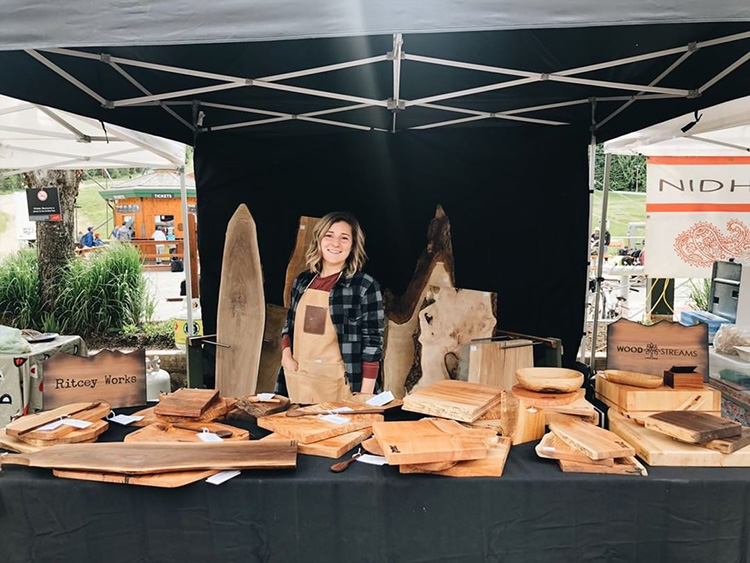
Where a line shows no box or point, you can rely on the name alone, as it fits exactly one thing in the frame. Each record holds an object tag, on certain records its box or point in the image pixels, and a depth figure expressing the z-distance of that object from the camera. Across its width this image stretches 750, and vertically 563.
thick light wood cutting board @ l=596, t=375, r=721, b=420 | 1.69
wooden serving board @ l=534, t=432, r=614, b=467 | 1.40
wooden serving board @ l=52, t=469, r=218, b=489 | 1.36
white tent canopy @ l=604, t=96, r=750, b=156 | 3.24
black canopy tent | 1.35
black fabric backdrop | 3.44
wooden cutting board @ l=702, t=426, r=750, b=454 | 1.41
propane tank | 3.82
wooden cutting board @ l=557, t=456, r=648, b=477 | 1.38
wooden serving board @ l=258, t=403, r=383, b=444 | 1.58
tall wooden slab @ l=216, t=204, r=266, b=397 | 3.46
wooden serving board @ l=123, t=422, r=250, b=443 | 1.57
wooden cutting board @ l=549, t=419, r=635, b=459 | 1.38
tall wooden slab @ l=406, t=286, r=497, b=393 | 3.27
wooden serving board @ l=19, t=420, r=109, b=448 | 1.54
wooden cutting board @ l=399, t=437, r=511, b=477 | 1.38
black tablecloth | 1.36
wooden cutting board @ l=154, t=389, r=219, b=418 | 1.70
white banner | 4.44
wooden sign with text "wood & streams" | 1.89
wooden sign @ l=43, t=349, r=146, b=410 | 1.84
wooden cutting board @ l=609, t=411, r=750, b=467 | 1.41
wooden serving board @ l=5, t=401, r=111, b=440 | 1.55
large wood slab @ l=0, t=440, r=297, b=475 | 1.39
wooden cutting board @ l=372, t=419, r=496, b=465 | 1.35
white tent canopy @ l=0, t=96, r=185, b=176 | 3.45
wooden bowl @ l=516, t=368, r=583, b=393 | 1.67
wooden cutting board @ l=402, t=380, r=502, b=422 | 1.61
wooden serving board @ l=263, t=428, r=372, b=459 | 1.51
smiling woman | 2.92
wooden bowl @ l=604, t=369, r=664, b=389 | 1.74
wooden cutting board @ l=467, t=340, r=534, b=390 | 2.96
